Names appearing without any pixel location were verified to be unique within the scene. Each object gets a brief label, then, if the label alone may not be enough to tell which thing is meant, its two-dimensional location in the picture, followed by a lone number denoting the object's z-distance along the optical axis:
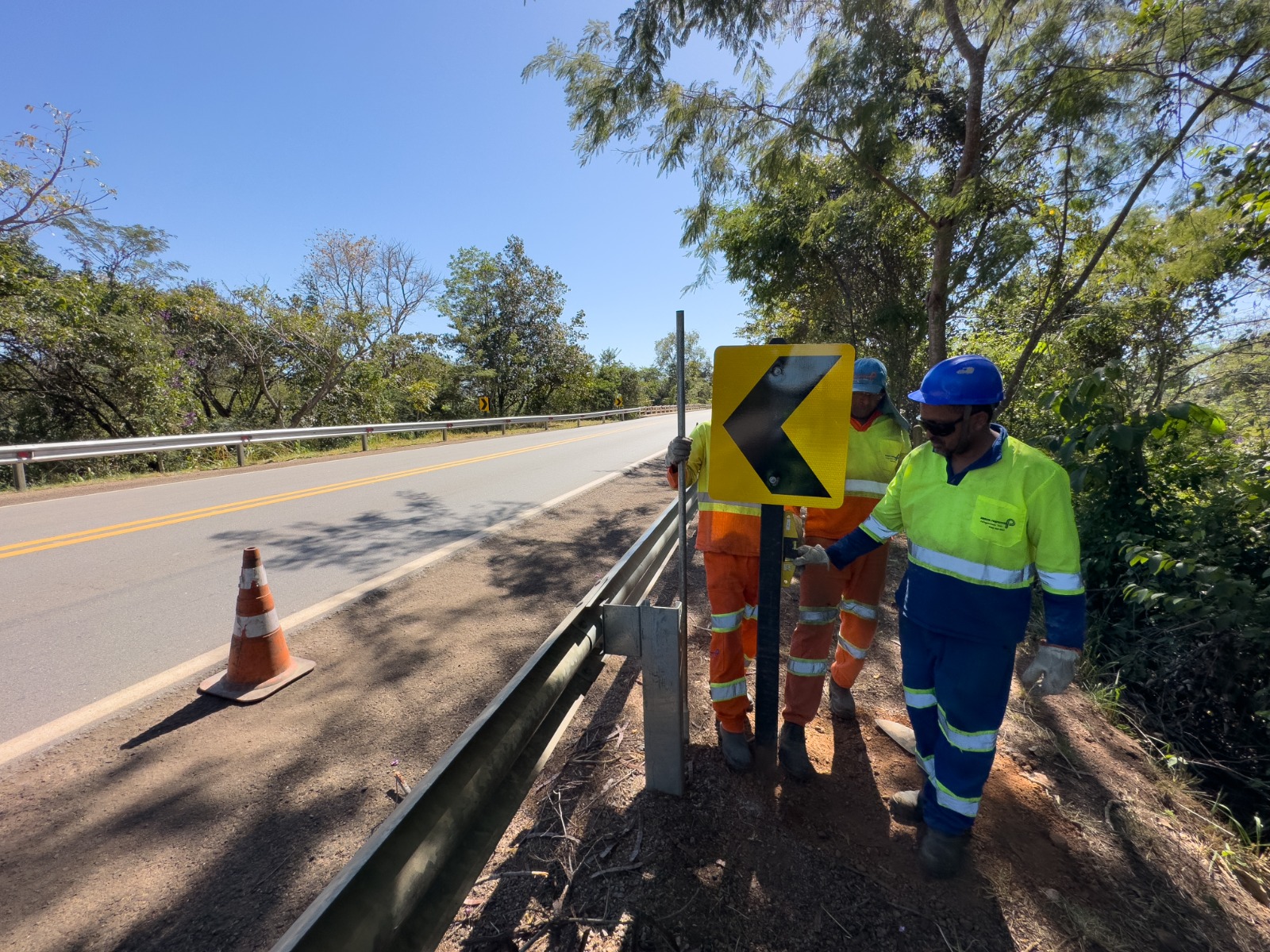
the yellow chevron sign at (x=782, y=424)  1.99
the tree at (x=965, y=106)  4.71
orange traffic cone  3.16
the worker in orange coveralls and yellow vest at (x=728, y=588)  2.53
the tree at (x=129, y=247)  15.60
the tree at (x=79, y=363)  12.88
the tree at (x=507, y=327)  32.62
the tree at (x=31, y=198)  11.40
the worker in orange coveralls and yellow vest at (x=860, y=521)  2.80
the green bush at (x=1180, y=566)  3.26
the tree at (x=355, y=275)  22.48
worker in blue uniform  1.94
